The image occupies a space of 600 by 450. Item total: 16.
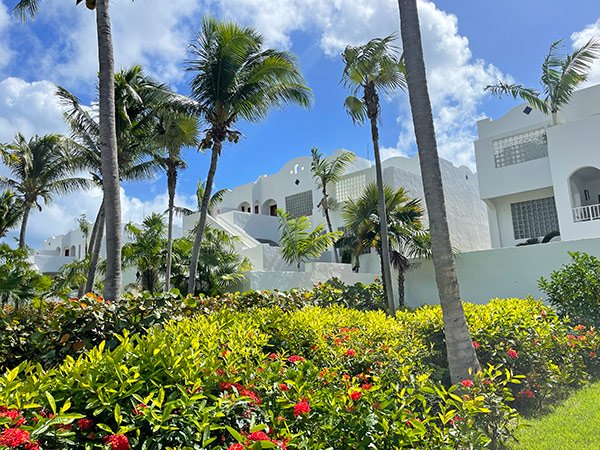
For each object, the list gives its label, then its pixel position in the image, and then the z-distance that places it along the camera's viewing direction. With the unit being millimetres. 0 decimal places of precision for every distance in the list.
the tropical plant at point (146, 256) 17844
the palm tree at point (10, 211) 23406
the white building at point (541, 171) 16844
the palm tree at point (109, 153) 7000
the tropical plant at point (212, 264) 16078
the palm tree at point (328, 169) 24266
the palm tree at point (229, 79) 12922
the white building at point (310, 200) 22703
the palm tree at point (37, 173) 22016
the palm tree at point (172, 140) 14982
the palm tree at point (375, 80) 11203
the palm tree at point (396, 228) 14664
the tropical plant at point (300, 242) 18016
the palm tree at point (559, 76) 16781
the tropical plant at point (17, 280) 10859
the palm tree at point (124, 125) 14781
